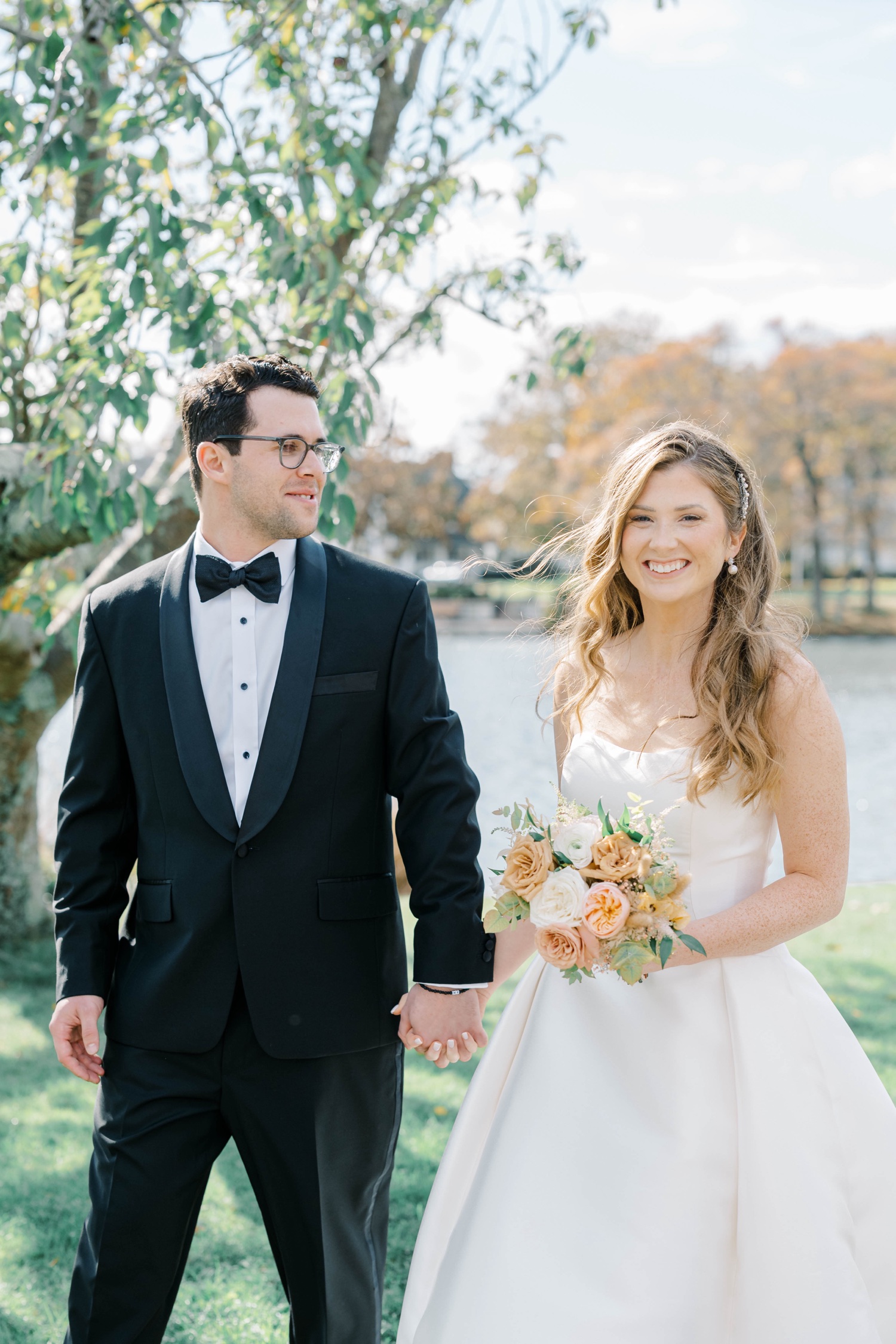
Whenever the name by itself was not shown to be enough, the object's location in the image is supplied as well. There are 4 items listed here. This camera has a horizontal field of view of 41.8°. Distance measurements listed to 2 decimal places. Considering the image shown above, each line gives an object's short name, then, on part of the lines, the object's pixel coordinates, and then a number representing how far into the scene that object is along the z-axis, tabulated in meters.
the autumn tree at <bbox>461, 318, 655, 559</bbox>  41.75
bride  2.39
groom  2.39
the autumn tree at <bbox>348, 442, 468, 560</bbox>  48.25
